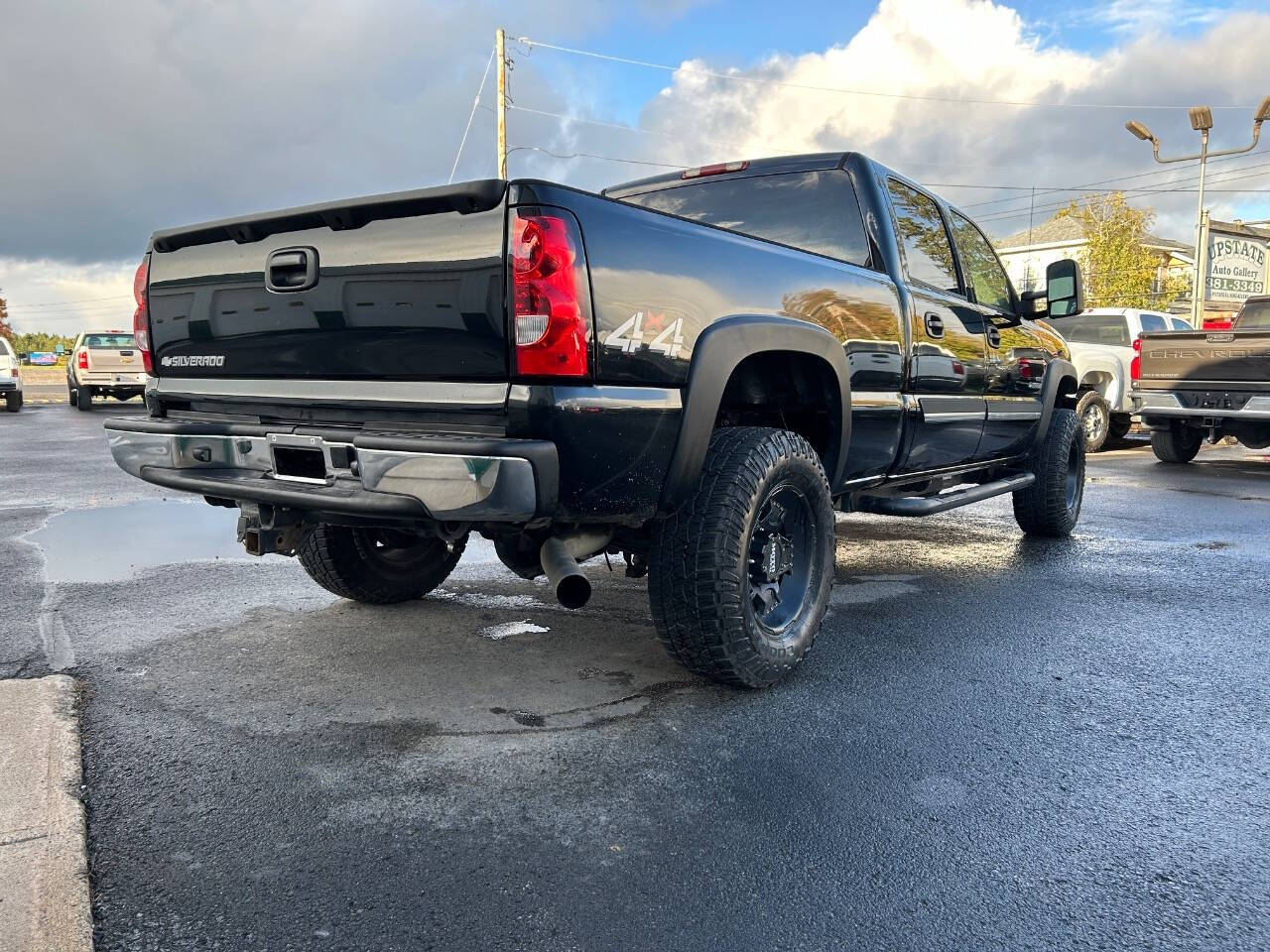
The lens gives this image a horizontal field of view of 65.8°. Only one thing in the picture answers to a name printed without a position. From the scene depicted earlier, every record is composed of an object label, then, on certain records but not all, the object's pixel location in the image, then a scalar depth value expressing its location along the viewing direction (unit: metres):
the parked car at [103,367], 19.95
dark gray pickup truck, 9.82
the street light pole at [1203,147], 18.97
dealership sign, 21.05
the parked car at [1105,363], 12.60
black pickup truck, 2.67
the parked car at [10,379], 19.55
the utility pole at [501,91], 26.97
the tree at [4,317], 79.00
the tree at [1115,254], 34.59
